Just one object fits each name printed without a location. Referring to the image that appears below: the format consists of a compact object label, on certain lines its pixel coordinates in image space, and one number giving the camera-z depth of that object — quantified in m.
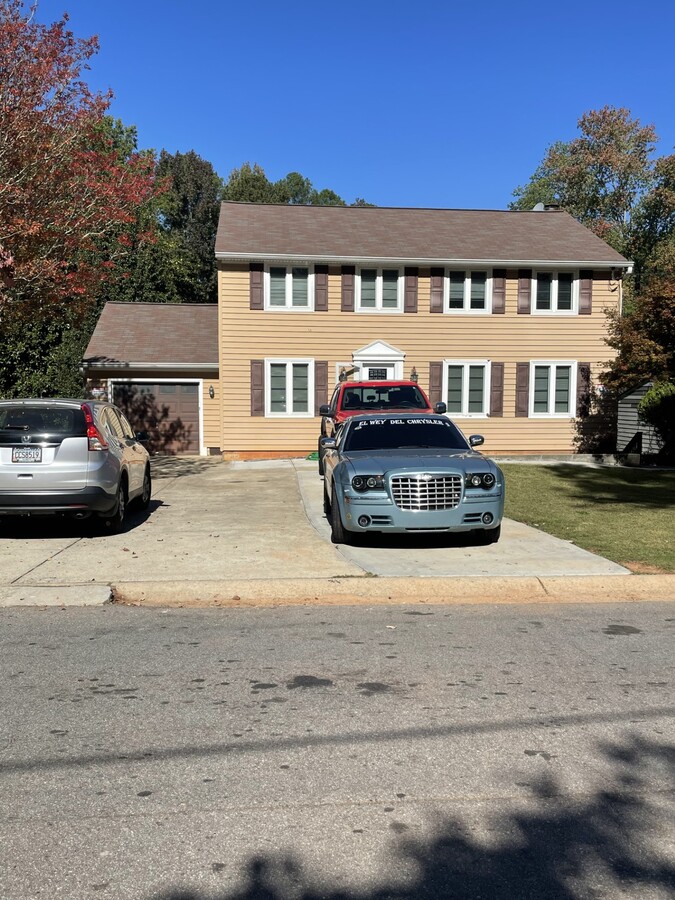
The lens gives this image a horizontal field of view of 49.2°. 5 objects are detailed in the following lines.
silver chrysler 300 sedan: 7.83
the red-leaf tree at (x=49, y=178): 12.52
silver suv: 8.53
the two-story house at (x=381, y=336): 21.44
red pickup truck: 13.36
